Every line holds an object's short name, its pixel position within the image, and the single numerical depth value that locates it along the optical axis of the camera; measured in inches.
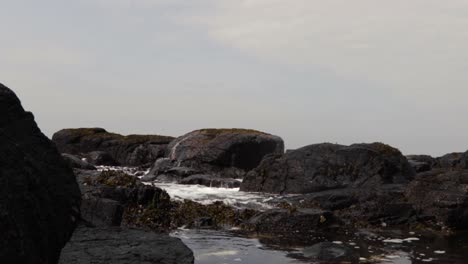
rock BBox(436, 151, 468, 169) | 1530.3
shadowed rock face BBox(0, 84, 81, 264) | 221.1
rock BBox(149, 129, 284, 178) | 1422.2
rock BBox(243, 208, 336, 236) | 610.9
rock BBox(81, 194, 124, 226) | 562.9
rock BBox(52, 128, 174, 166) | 1894.7
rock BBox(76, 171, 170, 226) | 572.4
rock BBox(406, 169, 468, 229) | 681.0
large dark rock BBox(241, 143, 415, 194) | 981.2
